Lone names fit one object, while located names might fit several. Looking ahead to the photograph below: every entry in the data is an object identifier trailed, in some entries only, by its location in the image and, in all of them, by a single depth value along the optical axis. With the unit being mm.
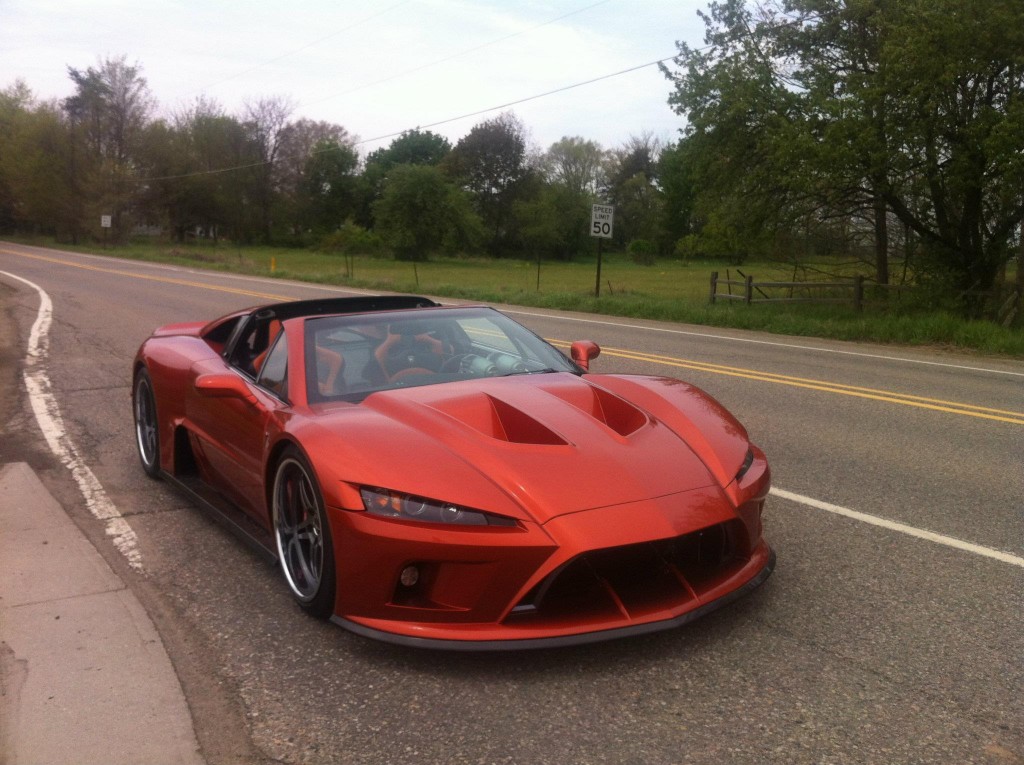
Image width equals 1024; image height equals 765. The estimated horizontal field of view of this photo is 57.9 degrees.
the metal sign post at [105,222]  60391
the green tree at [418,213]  72669
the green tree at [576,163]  101875
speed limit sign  22672
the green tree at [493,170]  91938
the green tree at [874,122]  17203
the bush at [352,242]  75312
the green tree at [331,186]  90250
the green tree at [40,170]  72188
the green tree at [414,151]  106062
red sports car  3076
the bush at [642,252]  80562
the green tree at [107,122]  71812
